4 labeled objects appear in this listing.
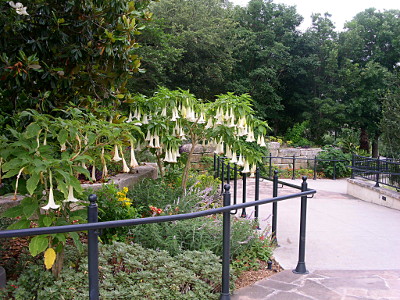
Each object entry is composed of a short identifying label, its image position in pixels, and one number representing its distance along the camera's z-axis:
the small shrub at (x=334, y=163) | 13.93
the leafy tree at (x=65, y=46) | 3.64
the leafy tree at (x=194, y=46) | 15.25
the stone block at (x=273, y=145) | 15.82
